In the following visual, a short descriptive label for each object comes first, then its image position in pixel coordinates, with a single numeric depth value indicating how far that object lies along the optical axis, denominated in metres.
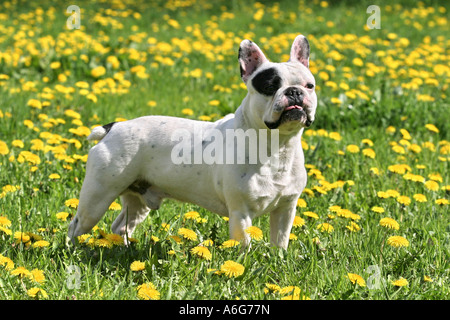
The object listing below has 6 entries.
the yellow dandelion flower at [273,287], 6.08
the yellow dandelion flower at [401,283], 6.20
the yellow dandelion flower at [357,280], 6.19
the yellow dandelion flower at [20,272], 6.12
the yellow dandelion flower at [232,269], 6.18
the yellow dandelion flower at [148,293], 5.89
